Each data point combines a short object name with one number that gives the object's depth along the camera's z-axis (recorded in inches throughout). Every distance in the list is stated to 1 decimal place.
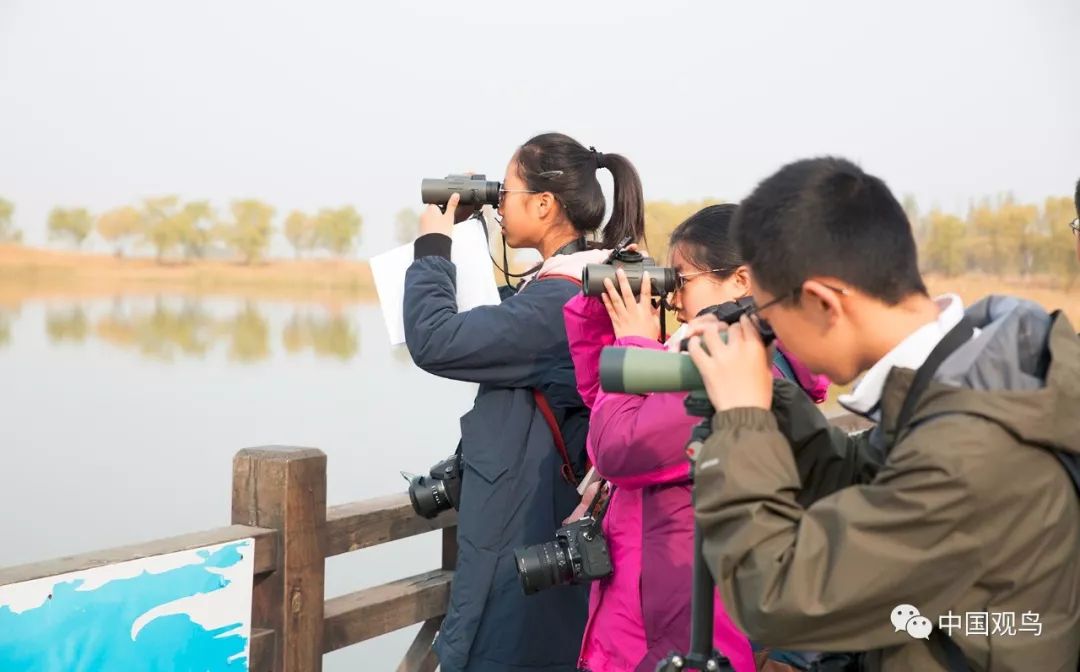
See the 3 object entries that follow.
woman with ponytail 79.7
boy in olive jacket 40.3
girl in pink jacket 61.3
